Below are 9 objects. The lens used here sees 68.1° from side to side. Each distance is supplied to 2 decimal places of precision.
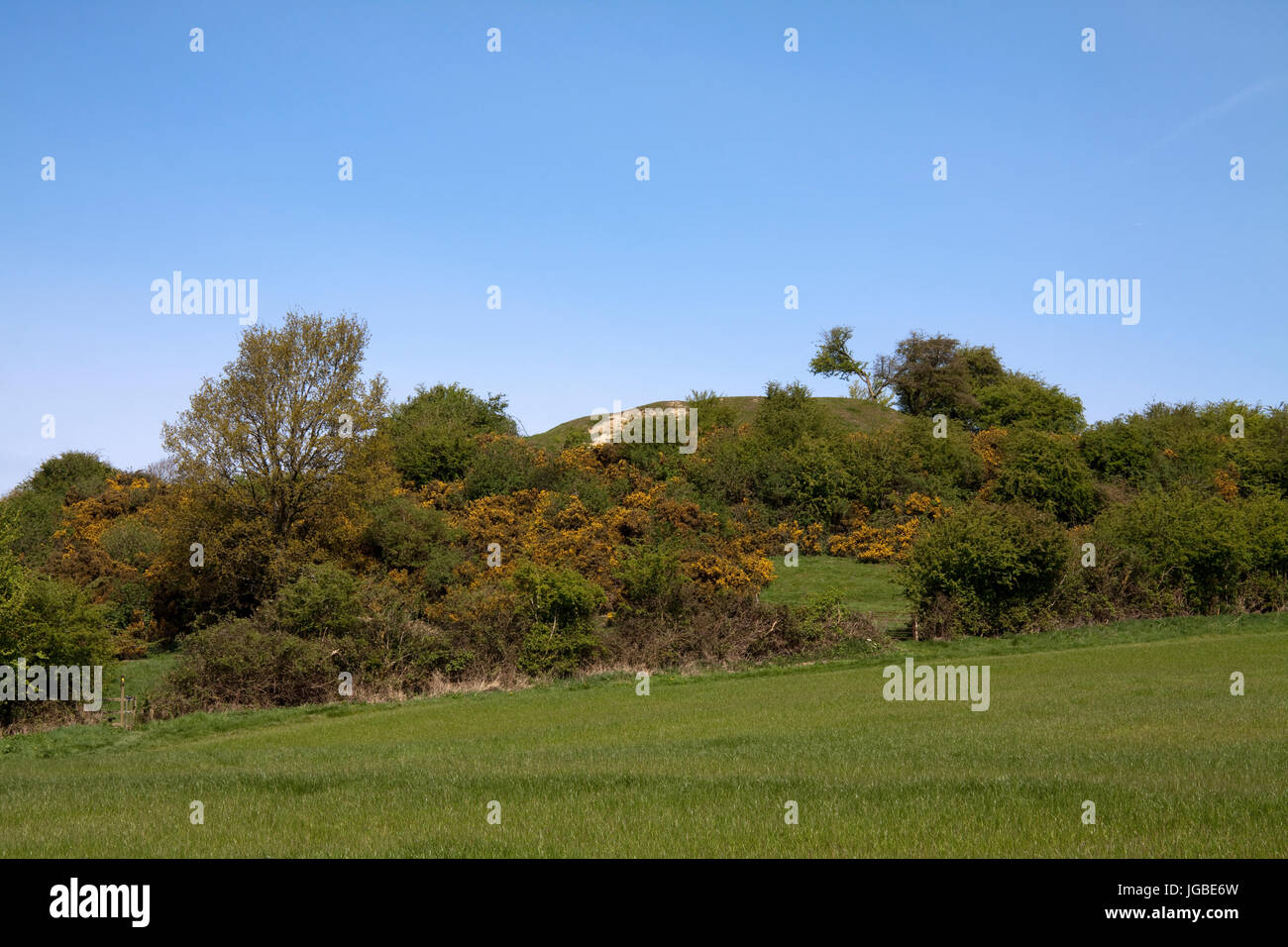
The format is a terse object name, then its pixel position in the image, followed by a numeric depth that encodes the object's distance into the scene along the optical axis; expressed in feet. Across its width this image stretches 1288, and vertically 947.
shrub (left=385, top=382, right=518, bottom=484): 211.00
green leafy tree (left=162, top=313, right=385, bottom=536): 154.81
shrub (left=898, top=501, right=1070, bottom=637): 135.85
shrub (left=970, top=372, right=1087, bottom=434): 268.00
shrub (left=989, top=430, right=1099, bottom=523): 207.62
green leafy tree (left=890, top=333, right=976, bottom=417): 324.78
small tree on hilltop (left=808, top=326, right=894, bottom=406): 368.07
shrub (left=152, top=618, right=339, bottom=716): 111.14
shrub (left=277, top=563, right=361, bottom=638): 120.67
